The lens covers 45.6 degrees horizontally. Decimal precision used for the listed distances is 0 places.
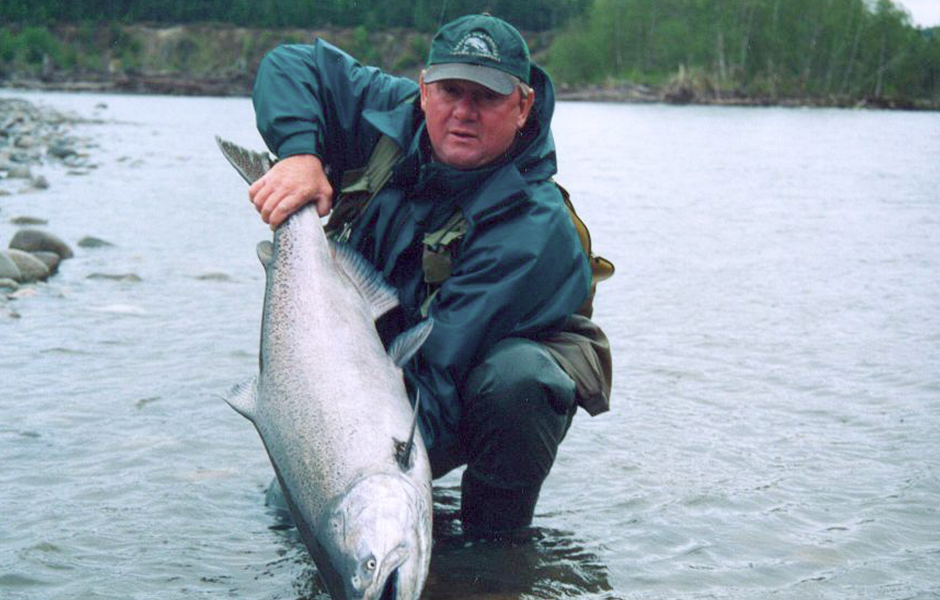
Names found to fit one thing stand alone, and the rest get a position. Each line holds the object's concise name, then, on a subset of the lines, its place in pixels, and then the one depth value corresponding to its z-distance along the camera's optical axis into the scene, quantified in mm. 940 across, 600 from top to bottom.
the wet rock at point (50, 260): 8812
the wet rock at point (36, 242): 9242
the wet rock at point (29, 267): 8297
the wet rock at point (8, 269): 8086
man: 3326
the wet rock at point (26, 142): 21250
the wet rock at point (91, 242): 10305
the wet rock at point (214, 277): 9172
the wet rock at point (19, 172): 16203
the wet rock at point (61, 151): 20219
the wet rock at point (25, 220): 11086
